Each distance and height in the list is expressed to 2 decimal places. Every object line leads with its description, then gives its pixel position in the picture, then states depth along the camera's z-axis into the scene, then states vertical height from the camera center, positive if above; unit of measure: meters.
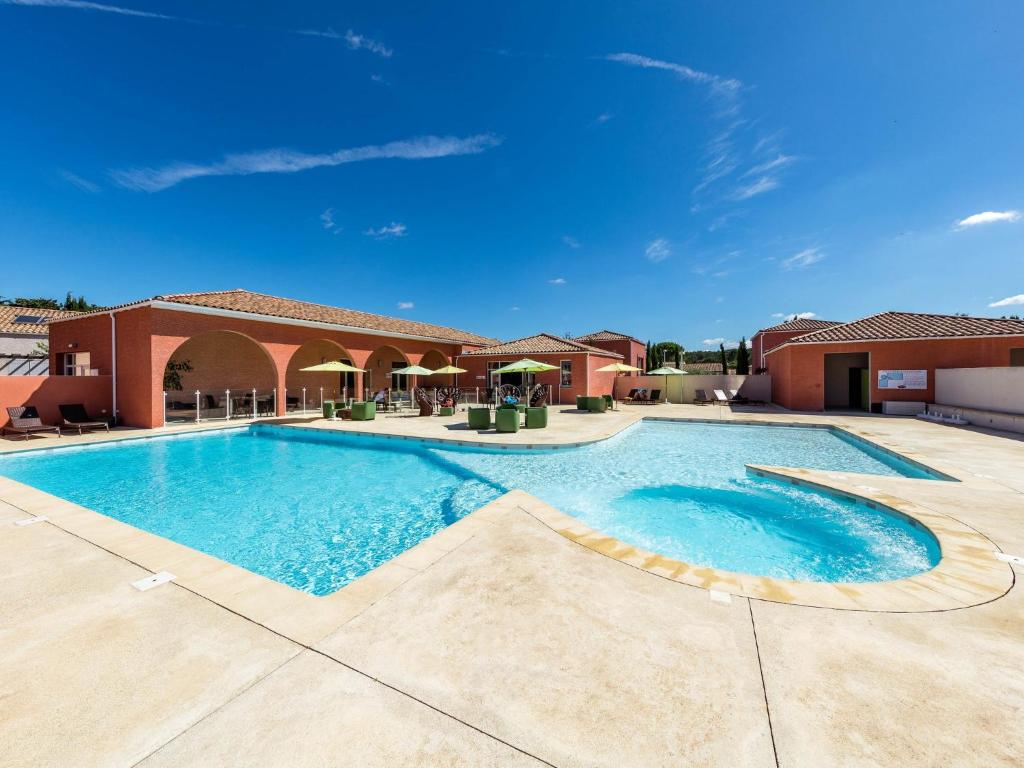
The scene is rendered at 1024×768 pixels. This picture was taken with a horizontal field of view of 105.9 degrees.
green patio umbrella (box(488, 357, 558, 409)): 14.45 +0.64
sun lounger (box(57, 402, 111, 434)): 11.97 -0.81
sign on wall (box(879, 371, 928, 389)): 14.89 -0.07
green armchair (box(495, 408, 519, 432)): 11.82 -1.09
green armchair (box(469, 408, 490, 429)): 12.59 -1.10
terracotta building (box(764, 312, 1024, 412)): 14.26 +1.01
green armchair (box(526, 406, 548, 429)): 12.65 -1.15
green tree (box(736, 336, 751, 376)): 30.94 +1.75
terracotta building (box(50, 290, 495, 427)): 12.31 +1.71
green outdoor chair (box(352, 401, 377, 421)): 14.20 -0.91
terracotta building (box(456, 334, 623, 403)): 20.08 +1.13
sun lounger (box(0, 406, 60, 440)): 10.98 -0.89
